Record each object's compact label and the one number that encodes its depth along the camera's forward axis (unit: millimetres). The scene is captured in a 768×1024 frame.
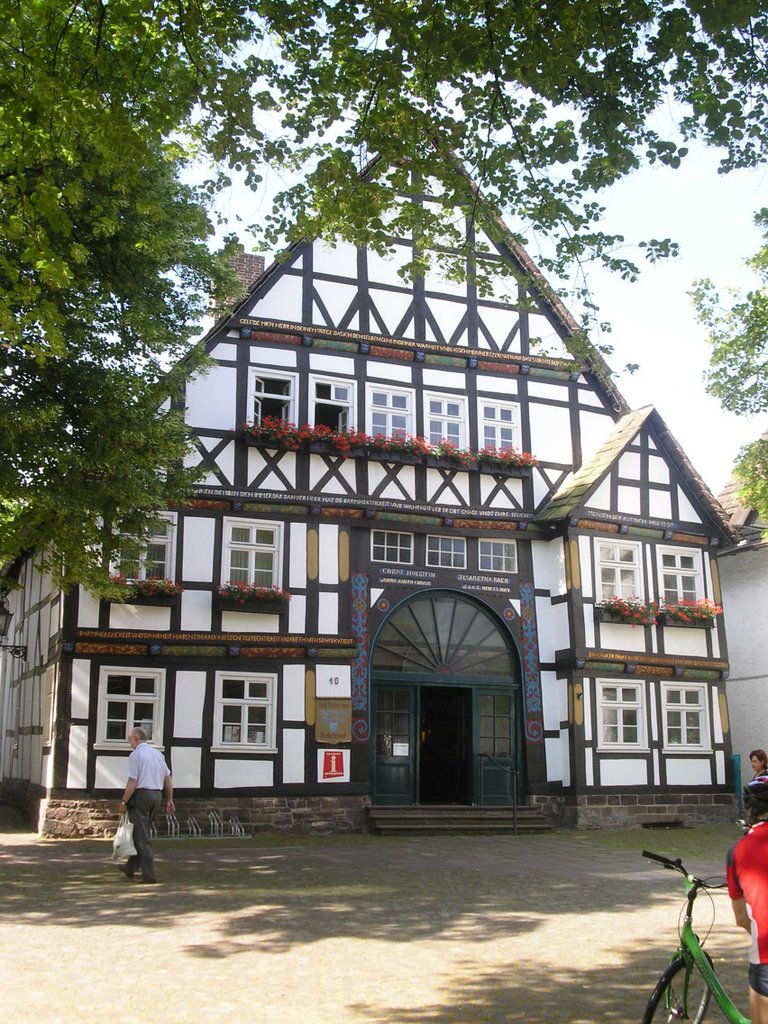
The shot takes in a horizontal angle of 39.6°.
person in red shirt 4418
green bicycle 4930
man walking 11836
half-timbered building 18703
